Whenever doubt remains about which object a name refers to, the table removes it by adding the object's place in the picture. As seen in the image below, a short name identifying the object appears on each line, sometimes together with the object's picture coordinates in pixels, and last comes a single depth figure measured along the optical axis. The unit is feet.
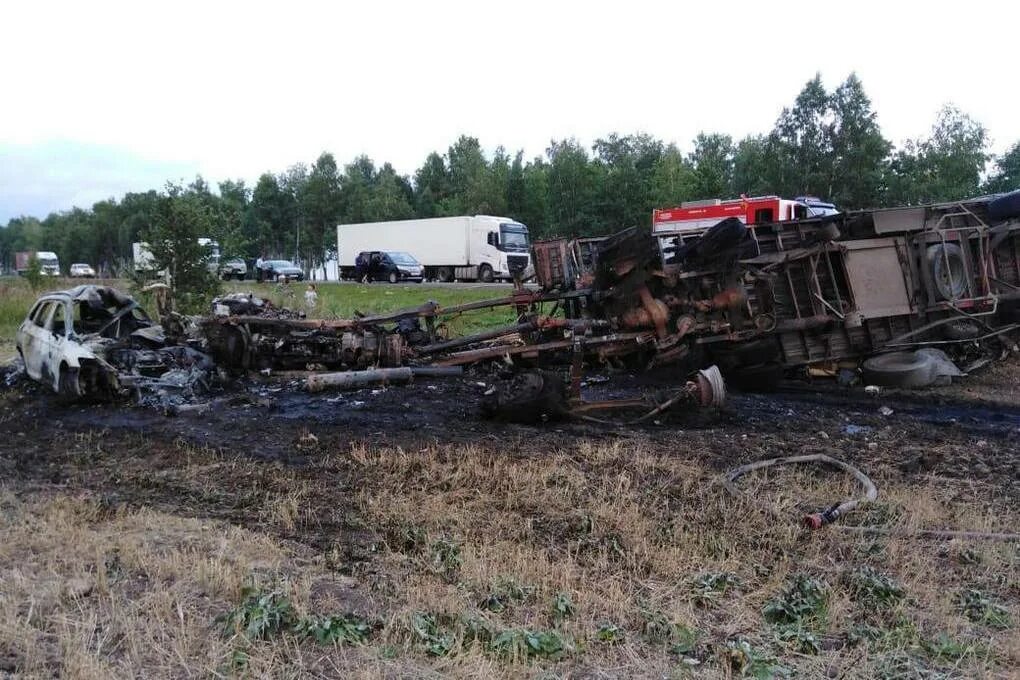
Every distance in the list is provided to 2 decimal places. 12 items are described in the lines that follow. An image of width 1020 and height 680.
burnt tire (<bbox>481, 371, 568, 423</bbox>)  24.25
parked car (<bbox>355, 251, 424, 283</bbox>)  109.60
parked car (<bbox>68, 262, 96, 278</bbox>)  162.66
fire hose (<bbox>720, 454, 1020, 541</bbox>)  14.65
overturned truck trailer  29.19
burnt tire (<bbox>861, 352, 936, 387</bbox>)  30.55
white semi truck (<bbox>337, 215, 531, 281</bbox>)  109.29
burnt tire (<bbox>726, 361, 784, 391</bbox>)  30.55
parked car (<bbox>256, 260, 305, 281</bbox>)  135.32
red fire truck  67.62
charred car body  28.58
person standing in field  59.75
